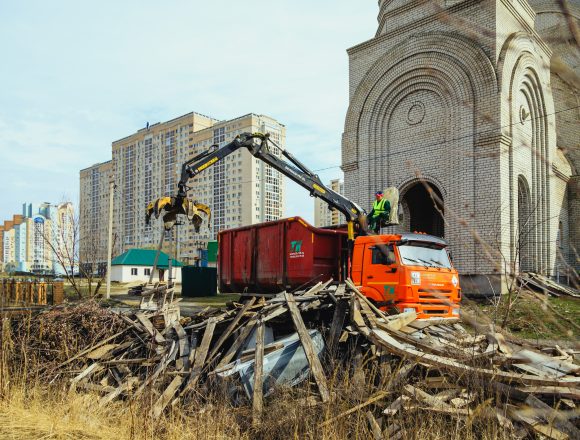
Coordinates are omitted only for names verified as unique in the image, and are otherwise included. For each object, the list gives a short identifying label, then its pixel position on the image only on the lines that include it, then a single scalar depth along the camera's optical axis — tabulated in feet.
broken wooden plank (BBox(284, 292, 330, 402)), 18.97
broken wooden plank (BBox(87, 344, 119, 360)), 27.50
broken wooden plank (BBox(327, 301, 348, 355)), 23.12
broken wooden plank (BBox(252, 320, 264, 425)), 18.99
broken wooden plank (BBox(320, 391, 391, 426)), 16.18
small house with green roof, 147.33
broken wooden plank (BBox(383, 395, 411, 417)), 16.72
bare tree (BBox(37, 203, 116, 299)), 59.47
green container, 80.38
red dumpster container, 43.24
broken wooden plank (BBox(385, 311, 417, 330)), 23.53
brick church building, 51.29
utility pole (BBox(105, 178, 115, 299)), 71.40
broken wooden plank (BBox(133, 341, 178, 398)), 23.20
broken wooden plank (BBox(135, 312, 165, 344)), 27.30
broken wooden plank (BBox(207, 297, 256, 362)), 25.26
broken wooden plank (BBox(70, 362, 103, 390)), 24.44
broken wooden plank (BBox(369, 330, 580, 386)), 15.96
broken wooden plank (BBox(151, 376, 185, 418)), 19.99
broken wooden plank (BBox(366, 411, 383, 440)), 16.17
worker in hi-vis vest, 41.75
